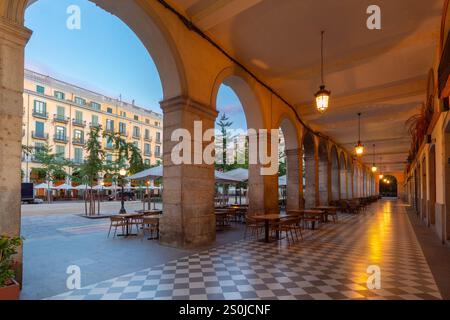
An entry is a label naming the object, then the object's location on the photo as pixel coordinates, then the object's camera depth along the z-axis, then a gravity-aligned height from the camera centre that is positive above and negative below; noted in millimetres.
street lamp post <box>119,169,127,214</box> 12328 -45
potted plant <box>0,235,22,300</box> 2639 -994
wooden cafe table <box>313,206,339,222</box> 10922 -1600
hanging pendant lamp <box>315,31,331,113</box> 6086 +1670
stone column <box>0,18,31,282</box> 3164 +623
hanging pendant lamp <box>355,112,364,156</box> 11000 +971
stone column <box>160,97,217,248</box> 5695 -315
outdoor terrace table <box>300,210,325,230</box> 8682 -1533
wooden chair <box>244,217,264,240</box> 6766 -1339
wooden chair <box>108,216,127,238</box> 7167 -1202
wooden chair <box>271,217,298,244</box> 6328 -1265
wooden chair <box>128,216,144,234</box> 7664 -1724
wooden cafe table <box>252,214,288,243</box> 6565 -1155
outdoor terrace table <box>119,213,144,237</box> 7283 -1201
